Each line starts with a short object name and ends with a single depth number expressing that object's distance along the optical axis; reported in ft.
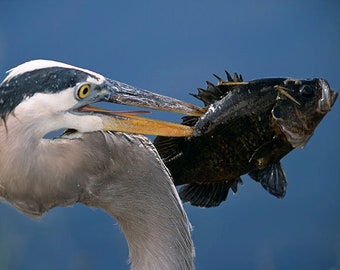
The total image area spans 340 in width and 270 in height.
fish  21.86
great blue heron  21.43
